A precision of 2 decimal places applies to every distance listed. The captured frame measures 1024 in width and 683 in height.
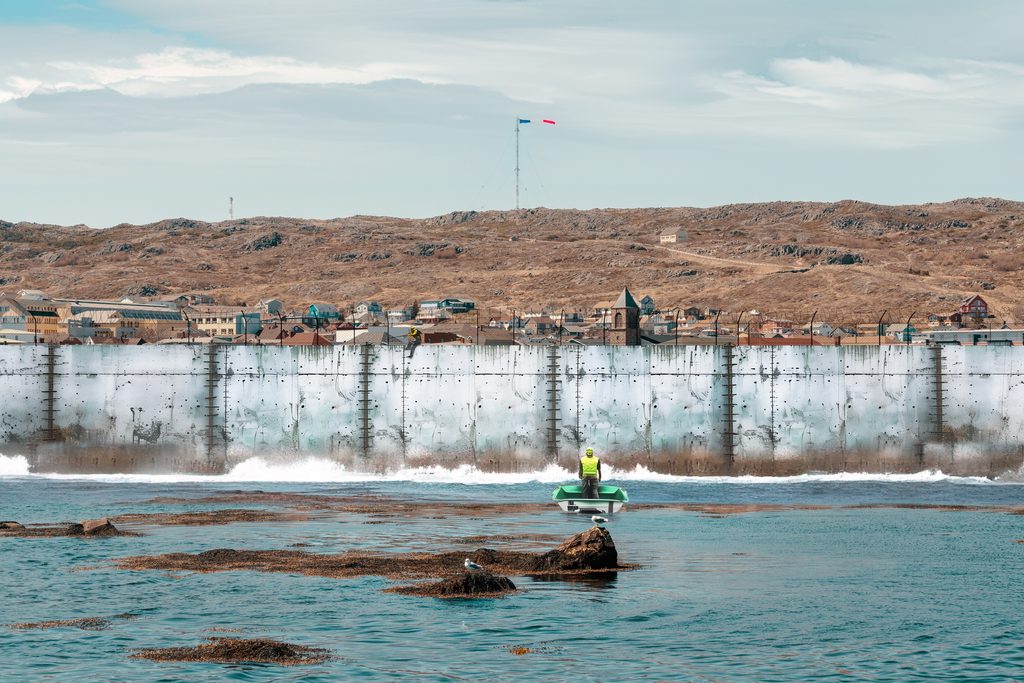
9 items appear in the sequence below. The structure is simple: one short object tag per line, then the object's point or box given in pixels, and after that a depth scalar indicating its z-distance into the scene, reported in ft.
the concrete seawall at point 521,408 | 216.13
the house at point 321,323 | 576.69
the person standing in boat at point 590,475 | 173.27
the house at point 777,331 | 588.75
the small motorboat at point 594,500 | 172.96
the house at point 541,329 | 566.97
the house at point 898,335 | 479.33
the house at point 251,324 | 585.26
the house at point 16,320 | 616.80
